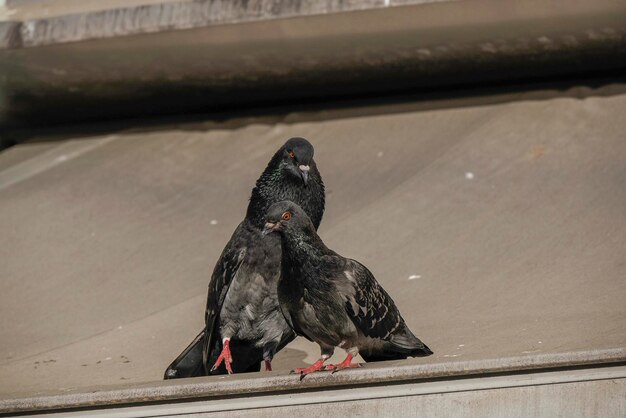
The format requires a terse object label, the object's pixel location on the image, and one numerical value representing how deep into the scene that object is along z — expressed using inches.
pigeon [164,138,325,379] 550.9
